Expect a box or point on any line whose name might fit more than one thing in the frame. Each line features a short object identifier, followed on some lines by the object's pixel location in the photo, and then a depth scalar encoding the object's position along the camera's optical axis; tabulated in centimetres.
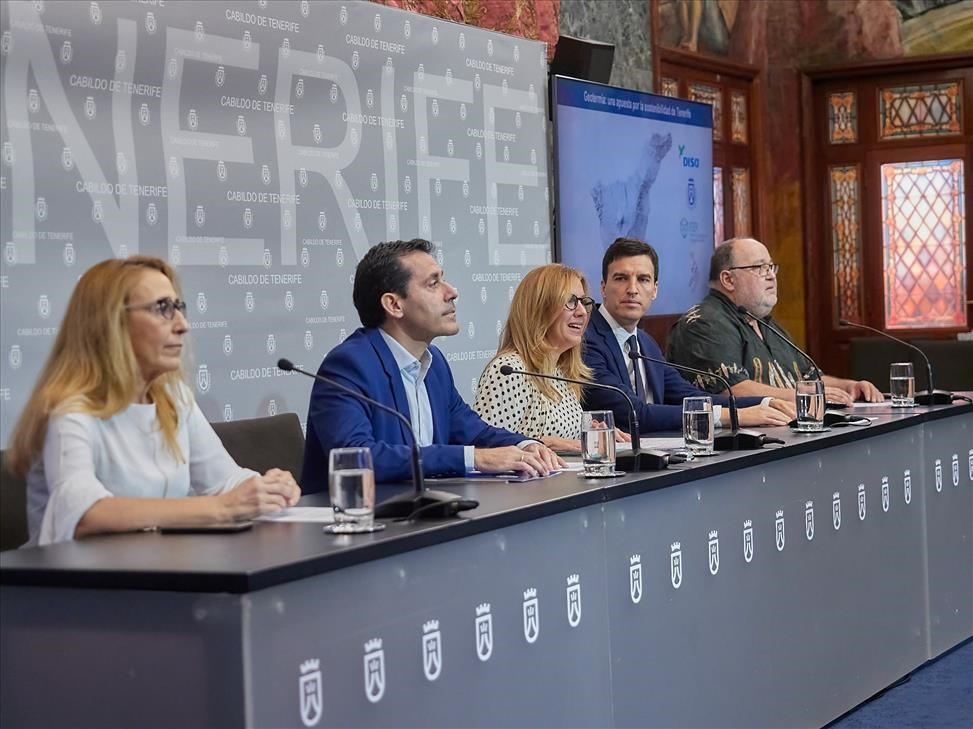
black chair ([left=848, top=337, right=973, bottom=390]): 873
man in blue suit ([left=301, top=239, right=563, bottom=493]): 342
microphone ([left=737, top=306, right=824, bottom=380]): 528
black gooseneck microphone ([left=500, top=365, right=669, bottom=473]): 343
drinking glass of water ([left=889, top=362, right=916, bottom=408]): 509
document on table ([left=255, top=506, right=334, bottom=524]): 272
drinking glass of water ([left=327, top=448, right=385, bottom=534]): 252
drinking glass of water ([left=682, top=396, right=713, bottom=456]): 376
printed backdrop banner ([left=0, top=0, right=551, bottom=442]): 429
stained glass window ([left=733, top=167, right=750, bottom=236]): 1045
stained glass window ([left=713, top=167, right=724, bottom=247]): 1016
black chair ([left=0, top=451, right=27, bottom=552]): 308
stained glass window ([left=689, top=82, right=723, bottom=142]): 991
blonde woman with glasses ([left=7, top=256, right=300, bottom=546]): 263
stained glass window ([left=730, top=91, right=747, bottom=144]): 1046
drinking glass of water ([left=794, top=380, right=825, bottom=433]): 438
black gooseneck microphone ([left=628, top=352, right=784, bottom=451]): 388
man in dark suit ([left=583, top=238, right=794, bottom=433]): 463
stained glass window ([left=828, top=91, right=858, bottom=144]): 1084
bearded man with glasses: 542
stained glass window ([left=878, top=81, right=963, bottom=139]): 1052
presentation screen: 724
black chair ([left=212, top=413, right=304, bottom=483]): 405
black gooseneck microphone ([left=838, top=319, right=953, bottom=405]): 518
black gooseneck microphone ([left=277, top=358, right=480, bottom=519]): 266
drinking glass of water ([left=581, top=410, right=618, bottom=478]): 331
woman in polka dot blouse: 440
